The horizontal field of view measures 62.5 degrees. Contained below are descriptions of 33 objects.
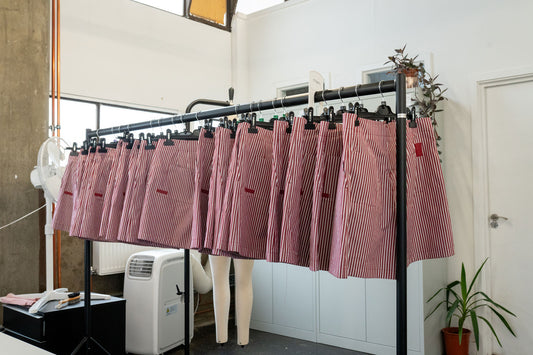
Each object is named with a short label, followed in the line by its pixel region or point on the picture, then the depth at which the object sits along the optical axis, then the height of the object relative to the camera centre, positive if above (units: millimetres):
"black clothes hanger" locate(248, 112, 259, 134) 1805 +225
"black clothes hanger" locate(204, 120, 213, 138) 2016 +251
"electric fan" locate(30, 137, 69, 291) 2918 +53
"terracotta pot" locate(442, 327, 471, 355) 3461 -1290
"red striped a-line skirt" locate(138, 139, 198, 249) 2047 -67
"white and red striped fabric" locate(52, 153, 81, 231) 2742 -92
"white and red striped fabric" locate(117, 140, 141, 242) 2207 -86
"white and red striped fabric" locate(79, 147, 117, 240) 2473 -57
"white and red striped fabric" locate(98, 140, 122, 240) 2338 -28
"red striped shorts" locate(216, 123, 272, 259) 1729 -57
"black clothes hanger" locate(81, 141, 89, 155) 2691 +216
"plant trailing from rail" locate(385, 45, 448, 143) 3684 +803
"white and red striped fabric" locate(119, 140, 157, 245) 2174 -66
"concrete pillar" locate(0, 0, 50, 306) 3211 +437
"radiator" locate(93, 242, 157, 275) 3818 -645
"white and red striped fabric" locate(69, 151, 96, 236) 2535 -86
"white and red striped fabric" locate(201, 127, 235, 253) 1817 +4
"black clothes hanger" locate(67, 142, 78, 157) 2793 +213
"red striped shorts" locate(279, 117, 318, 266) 1624 -53
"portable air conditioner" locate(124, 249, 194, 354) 3490 -965
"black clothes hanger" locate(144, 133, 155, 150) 2219 +214
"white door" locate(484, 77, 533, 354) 3551 -179
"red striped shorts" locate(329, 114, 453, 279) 1474 -79
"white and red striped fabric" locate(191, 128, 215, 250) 1931 -4
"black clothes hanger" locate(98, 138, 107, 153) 2551 +209
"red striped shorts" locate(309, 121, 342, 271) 1622 +0
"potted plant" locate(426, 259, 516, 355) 3422 -1057
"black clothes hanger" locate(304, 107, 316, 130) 1684 +244
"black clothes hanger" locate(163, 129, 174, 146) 2102 +207
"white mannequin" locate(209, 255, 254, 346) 2846 -728
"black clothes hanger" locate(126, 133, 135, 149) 2363 +225
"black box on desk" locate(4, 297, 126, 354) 2799 -947
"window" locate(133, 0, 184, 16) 4503 +1881
